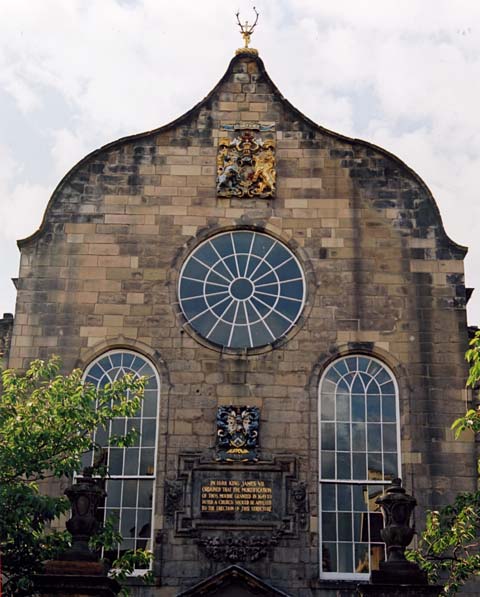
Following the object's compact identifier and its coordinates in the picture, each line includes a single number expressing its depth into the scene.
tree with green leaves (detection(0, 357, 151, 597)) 15.01
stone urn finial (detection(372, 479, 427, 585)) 14.51
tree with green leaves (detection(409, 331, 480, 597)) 15.74
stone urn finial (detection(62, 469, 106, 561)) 14.61
